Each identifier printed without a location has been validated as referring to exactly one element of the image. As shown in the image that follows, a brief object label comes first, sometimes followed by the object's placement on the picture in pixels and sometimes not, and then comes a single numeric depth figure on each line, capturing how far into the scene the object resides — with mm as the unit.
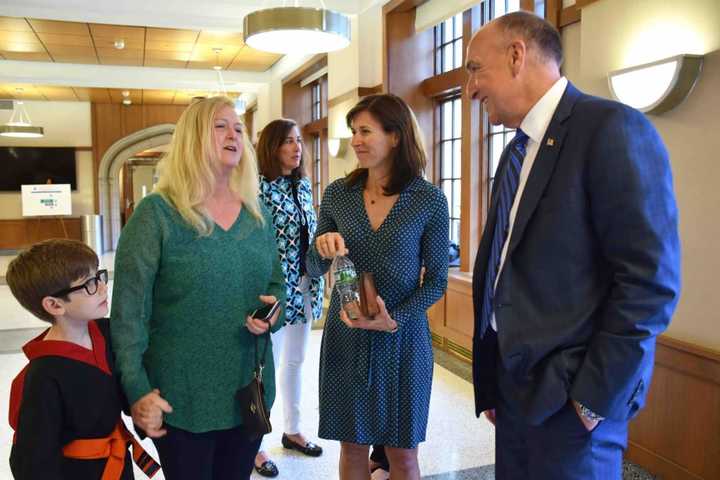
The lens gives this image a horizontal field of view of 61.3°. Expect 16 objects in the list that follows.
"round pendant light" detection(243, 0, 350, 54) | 3588
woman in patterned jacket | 2932
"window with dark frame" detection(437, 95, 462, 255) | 5652
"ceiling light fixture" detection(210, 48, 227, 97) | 9859
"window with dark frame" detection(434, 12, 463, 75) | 5500
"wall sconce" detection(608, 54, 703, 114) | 2586
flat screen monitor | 14633
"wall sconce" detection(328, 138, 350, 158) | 6969
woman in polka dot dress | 2059
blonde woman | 1578
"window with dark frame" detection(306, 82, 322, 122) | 9688
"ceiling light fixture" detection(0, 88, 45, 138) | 12156
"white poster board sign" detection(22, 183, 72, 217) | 13797
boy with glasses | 1436
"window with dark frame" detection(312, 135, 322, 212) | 9523
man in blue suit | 1238
